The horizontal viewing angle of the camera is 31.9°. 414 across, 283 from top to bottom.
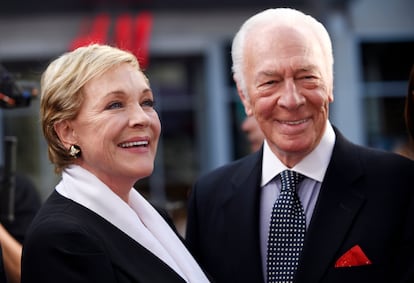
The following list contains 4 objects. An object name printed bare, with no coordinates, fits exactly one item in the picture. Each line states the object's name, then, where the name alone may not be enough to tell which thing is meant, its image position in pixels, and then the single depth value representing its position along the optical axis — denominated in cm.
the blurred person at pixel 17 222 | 318
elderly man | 246
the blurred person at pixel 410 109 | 274
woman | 227
